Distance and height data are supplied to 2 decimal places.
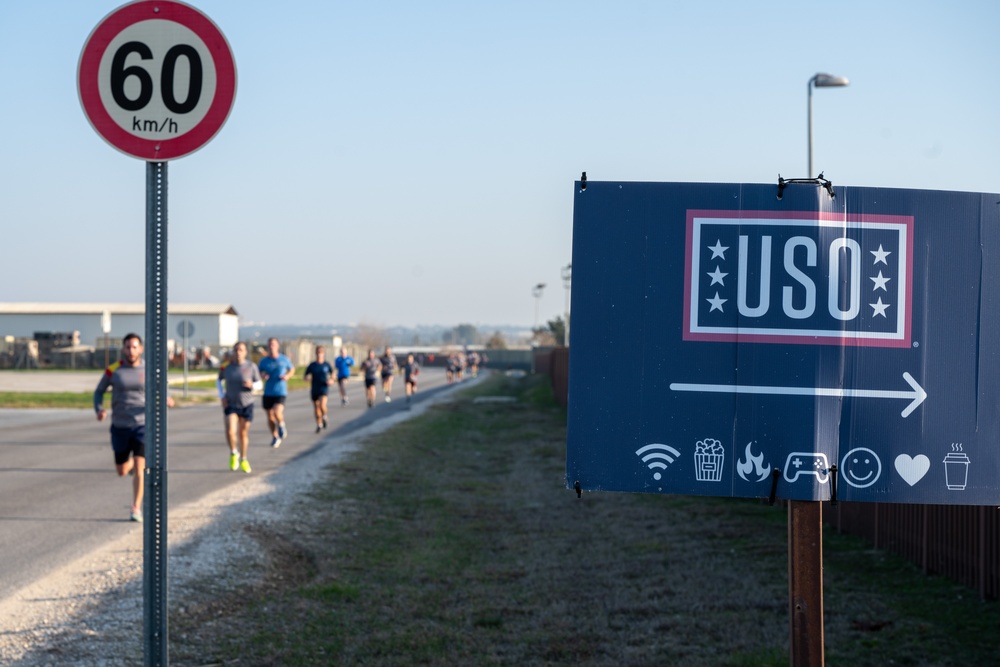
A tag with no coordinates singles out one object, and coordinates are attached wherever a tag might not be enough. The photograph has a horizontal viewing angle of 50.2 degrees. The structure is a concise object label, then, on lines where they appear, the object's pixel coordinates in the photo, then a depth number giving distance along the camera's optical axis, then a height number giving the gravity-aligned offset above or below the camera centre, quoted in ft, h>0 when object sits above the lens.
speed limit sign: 11.77 +2.74
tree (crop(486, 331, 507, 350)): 514.68 -7.72
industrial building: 299.79 +1.50
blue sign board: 10.80 -0.10
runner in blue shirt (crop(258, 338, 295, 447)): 54.90 -2.59
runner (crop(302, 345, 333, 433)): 66.49 -3.11
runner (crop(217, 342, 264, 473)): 48.34 -3.20
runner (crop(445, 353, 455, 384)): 219.82 -8.82
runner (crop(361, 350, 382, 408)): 97.22 -4.41
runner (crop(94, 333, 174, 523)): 34.27 -2.85
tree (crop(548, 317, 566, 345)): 329.58 -0.59
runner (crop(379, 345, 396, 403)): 100.99 -3.85
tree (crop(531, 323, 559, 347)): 354.08 -3.49
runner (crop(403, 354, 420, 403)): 118.21 -5.41
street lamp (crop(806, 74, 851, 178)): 57.21 +13.34
